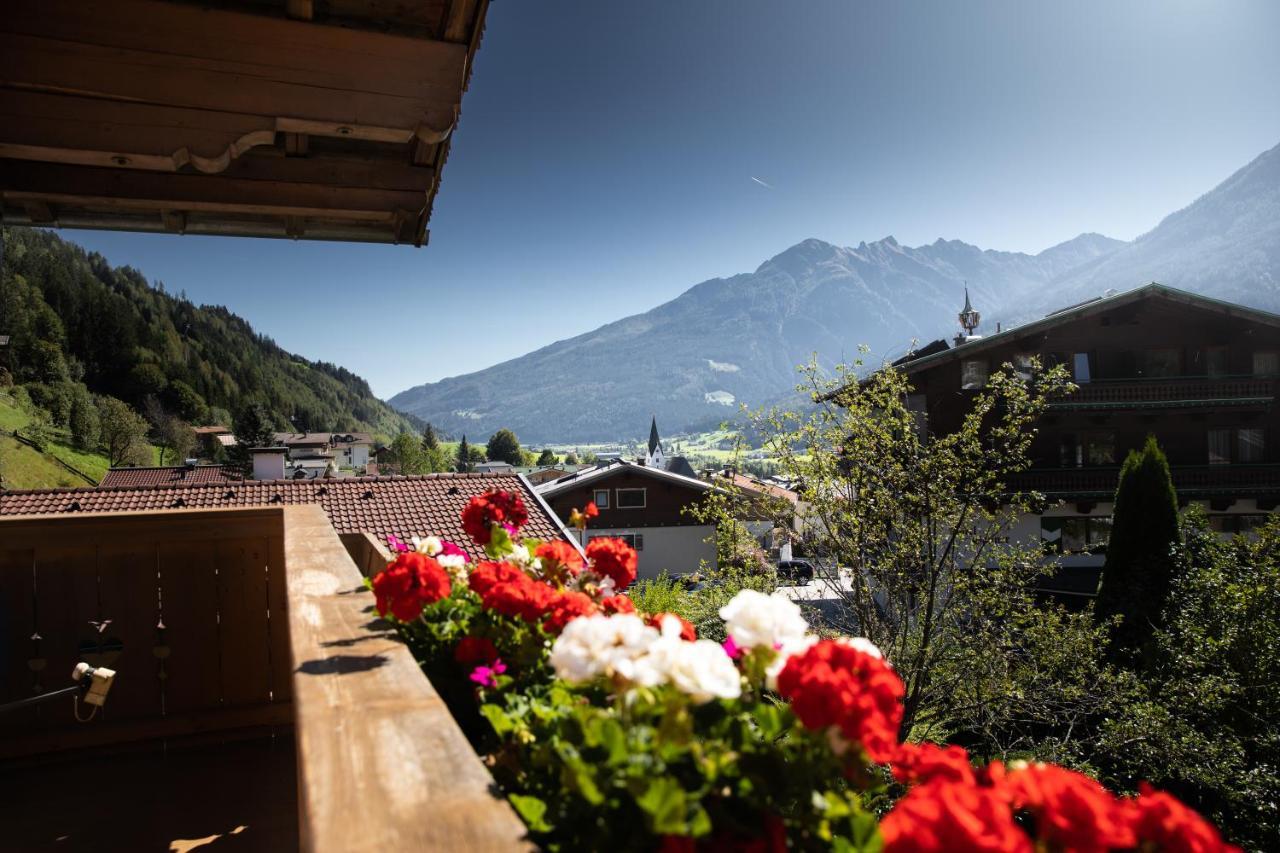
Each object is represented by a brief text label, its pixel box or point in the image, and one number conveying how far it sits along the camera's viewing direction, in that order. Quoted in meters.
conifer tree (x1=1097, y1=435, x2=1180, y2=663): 10.89
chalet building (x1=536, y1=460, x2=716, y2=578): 28.94
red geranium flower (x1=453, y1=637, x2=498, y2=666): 1.23
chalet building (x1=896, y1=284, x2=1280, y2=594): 18.89
